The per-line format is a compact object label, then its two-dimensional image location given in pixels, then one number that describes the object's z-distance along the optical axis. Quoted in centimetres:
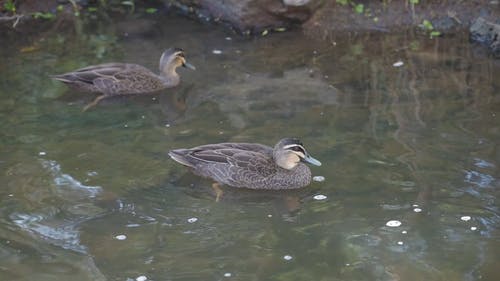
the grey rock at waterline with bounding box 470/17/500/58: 1265
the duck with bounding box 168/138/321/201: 910
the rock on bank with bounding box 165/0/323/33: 1368
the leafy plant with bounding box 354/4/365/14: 1394
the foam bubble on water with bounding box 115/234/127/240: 802
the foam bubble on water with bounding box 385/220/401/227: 811
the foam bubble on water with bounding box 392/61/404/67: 1229
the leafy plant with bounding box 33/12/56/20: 1454
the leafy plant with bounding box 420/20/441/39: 1355
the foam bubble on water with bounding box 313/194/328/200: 877
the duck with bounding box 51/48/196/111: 1163
